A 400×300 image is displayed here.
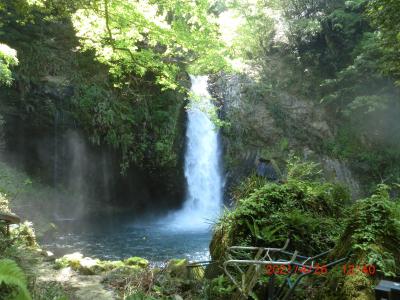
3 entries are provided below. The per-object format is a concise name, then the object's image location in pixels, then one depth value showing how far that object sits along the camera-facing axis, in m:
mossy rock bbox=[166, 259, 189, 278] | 5.81
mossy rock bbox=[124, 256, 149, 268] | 7.61
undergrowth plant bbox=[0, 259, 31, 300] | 2.85
